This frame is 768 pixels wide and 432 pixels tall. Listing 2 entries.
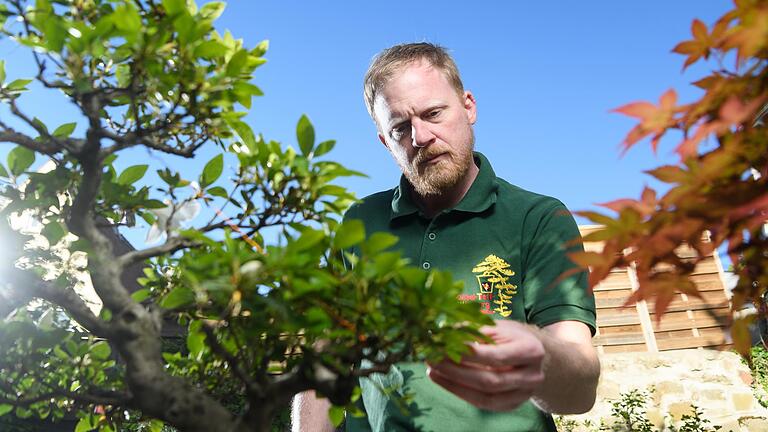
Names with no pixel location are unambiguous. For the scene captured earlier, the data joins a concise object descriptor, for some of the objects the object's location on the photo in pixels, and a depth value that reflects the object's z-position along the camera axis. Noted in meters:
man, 0.71
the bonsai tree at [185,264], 0.41
